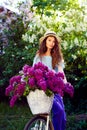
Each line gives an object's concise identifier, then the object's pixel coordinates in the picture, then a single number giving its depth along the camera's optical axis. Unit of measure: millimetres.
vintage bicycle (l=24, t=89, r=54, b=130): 3633
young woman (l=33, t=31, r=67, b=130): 4089
